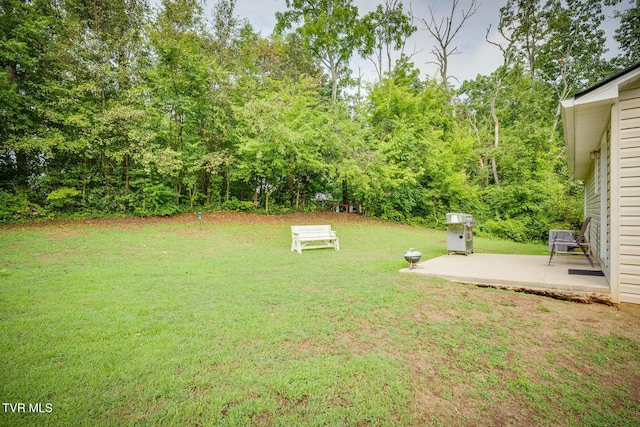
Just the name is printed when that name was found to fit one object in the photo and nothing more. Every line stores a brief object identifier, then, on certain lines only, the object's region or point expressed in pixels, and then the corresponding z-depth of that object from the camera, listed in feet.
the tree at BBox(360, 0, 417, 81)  63.16
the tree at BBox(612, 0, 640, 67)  56.80
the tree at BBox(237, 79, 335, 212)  39.81
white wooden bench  28.32
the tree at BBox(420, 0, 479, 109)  60.49
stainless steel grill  24.50
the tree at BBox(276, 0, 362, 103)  59.47
